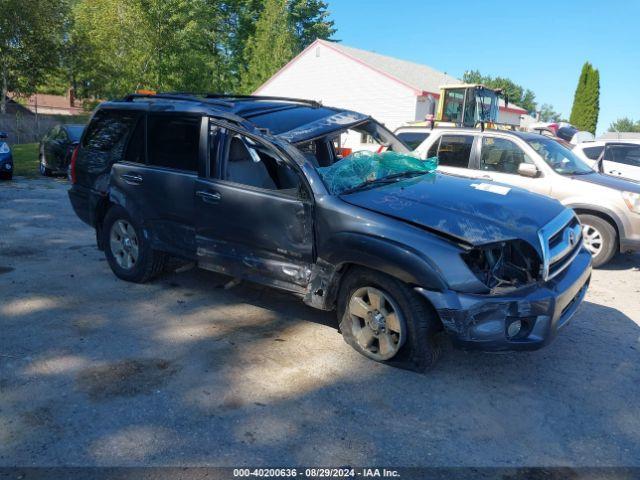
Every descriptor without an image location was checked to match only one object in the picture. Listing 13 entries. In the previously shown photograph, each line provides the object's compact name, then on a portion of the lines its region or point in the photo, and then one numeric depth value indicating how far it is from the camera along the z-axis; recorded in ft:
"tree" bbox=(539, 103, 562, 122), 323.98
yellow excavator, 53.98
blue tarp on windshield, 13.42
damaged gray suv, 11.21
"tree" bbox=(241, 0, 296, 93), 114.62
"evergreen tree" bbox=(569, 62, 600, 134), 149.48
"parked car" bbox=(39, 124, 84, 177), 42.83
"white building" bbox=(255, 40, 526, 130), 84.53
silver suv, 21.79
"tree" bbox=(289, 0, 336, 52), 153.89
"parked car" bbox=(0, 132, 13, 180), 41.73
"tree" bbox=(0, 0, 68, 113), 92.27
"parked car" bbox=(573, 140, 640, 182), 32.12
